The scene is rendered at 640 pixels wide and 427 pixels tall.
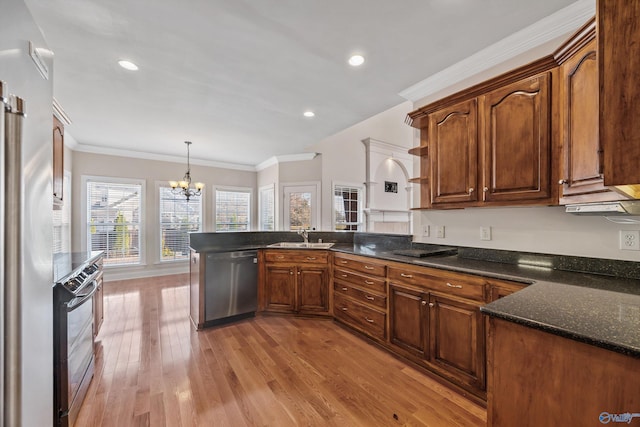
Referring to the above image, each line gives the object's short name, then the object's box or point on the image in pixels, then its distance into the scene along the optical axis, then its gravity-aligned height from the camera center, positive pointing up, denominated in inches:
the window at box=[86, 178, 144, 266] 207.3 -3.7
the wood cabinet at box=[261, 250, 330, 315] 129.4 -34.1
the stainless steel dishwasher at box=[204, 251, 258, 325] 122.2 -34.7
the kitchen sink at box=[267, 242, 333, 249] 135.1 -17.2
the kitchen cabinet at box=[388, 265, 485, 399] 71.7 -33.5
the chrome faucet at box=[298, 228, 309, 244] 156.8 -12.3
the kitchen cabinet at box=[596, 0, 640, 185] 33.2 +16.1
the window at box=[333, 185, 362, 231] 235.6 +6.0
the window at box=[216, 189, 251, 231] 262.8 +4.1
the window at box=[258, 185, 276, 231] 253.0 +6.1
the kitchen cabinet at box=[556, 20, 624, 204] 57.4 +21.3
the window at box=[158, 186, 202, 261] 233.9 -7.2
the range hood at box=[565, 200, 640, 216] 51.9 +1.2
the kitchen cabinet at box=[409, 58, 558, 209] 71.4 +21.7
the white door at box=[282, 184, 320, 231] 231.1 +6.1
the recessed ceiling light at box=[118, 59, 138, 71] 94.5 +54.5
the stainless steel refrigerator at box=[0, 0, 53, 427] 31.8 -0.8
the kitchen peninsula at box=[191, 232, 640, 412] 37.9 -18.7
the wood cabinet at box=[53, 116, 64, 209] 94.9 +20.4
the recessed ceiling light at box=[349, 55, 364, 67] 91.7 +54.4
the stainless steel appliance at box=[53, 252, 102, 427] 59.6 -31.6
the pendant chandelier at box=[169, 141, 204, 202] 201.9 +22.4
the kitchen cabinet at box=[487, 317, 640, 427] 32.4 -22.9
